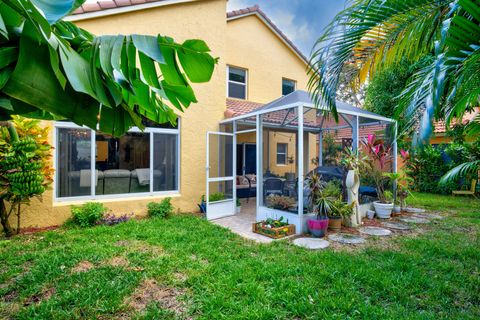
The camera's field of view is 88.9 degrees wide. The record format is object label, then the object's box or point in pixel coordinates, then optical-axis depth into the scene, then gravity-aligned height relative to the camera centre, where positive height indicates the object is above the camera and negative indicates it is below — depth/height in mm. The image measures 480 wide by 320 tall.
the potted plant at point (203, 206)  8430 -1589
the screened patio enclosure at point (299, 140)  6492 +760
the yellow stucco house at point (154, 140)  6766 +637
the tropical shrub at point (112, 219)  6852 -1704
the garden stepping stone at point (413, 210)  8870 -1796
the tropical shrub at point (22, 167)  5453 -175
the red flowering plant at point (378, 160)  7910 +38
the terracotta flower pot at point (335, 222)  6598 -1666
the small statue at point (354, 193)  6773 -929
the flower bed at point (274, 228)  5992 -1712
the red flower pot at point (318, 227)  5977 -1618
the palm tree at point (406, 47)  1951 +1537
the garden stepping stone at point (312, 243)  5341 -1876
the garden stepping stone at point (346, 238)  5752 -1881
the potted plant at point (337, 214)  6598 -1447
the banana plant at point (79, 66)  994 +456
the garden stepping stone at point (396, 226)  6812 -1858
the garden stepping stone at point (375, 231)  6293 -1871
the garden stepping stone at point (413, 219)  7543 -1838
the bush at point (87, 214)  6561 -1479
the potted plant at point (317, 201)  6105 -1070
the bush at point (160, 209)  7637 -1535
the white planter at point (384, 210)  7723 -1546
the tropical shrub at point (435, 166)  11938 -220
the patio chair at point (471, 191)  11086 -1366
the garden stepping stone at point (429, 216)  7980 -1819
